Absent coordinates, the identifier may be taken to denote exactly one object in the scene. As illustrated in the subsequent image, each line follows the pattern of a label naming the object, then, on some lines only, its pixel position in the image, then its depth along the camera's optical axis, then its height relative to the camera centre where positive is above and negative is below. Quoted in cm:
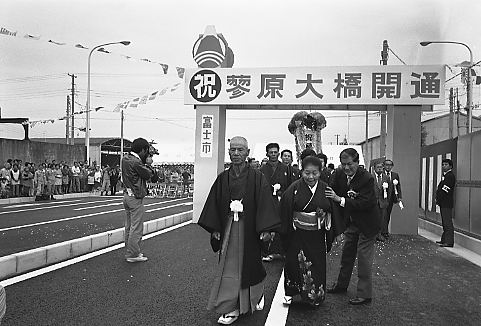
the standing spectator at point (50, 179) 2031 -76
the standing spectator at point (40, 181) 1964 -81
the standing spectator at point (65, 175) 2306 -63
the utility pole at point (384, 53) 2647 +651
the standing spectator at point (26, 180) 1934 -77
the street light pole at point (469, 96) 2148 +345
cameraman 750 -44
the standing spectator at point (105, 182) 2573 -104
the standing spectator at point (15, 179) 1889 -74
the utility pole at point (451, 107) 2870 +394
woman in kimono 525 -73
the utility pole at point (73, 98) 4219 +583
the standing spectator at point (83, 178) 2543 -84
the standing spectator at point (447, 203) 984 -70
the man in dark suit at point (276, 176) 827 -17
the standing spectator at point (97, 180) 2666 -100
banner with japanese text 1177 +212
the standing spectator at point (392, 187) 1071 -41
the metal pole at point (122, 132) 3800 +258
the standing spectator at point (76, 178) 2434 -81
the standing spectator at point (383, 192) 1053 -52
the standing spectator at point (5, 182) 1830 -81
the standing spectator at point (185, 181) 2735 -95
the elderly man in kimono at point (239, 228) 482 -65
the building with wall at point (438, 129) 3120 +291
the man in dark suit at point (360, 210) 553 -49
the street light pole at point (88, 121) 2636 +233
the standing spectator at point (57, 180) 2177 -83
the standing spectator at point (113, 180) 2625 -93
